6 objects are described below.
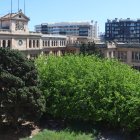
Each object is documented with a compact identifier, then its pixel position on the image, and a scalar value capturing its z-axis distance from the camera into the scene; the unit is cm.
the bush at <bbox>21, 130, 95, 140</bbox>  1774
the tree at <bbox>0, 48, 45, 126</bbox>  1753
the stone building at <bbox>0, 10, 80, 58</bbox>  4207
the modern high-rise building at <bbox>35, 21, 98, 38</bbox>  10611
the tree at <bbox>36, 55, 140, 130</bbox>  1786
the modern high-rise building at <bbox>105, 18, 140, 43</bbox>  10083
